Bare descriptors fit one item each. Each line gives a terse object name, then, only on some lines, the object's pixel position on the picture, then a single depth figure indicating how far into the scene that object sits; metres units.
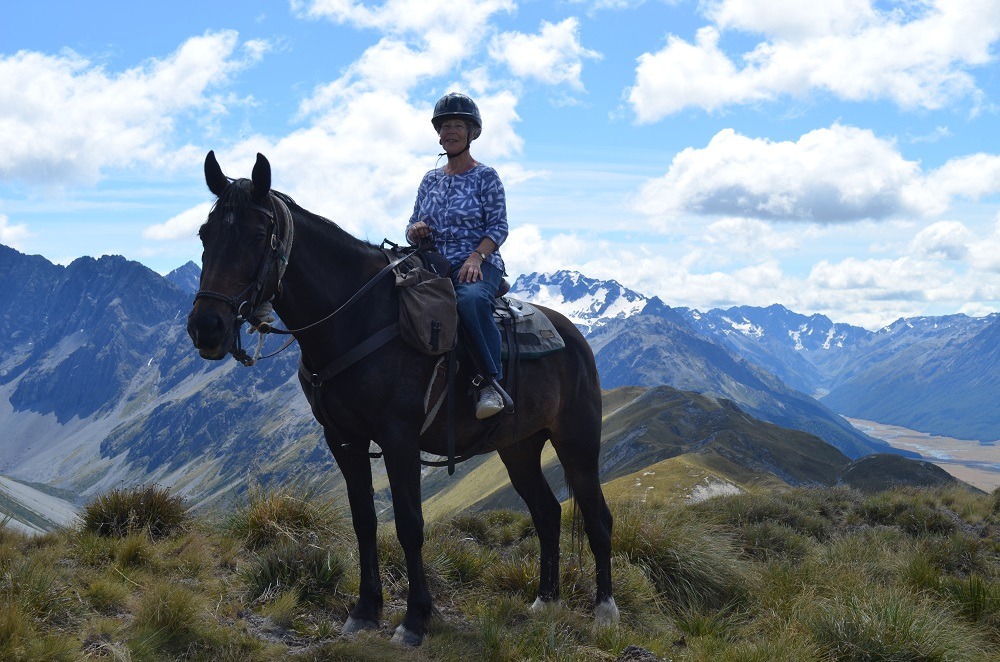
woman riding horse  7.65
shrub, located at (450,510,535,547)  11.62
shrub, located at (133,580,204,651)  5.86
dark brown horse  5.89
